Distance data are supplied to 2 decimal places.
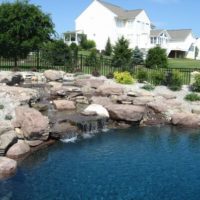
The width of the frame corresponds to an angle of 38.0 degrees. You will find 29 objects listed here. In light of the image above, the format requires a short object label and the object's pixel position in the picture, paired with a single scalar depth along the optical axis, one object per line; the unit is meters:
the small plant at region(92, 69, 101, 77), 19.32
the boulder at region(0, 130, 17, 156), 9.79
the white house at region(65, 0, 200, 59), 44.50
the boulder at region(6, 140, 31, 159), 9.88
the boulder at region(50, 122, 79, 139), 11.62
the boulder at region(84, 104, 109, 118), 13.71
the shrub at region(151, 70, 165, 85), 18.15
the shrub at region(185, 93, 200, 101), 16.32
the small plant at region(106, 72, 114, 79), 19.04
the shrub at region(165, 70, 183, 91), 17.70
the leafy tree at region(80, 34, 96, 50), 43.75
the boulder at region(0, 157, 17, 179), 8.59
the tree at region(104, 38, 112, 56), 41.03
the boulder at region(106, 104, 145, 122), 13.80
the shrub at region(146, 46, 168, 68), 28.03
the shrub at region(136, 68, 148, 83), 18.48
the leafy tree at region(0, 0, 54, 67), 20.70
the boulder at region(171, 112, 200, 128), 13.94
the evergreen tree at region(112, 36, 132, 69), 26.35
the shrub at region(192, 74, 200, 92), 17.30
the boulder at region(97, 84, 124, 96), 16.32
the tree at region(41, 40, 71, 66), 21.42
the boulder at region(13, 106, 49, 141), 10.86
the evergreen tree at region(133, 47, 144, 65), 30.03
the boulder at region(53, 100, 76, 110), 14.56
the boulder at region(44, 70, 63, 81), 18.22
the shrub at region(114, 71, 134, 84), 18.08
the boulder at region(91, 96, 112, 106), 14.84
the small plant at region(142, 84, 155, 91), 17.33
